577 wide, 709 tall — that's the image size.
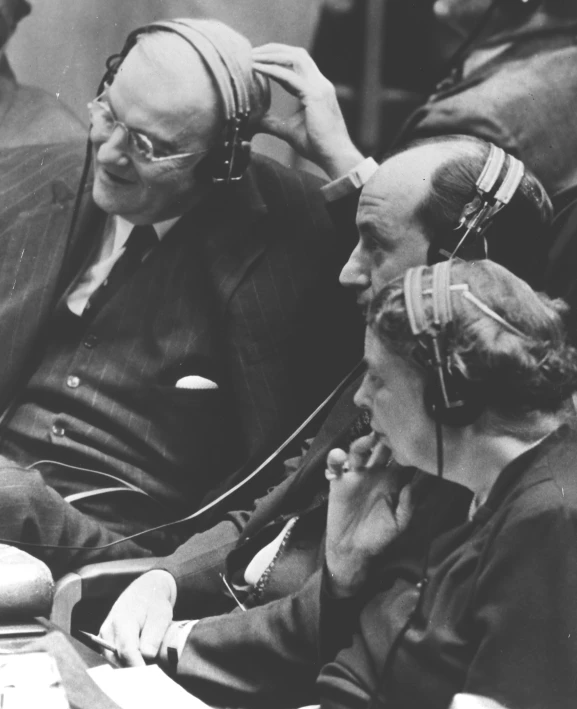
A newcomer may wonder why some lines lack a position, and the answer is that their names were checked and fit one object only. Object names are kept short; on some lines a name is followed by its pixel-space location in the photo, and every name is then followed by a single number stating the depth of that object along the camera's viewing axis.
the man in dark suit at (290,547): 4.11
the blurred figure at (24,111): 4.38
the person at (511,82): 4.17
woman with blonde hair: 3.89
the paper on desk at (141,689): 4.12
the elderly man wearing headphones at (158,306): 4.28
